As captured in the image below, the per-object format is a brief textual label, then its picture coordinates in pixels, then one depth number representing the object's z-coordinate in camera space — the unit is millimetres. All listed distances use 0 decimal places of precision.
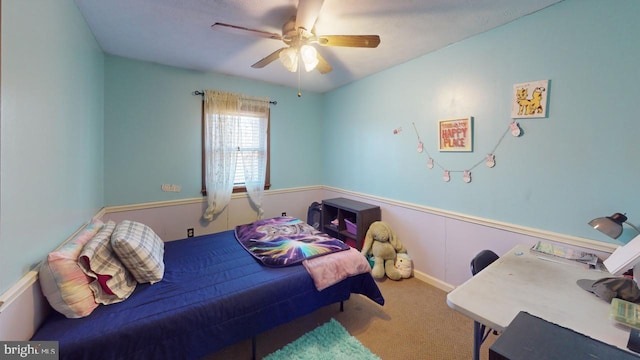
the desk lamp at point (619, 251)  1047
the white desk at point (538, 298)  936
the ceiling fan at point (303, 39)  1562
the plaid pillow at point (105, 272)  1321
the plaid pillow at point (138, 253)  1483
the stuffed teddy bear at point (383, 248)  2633
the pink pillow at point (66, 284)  1185
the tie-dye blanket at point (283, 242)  1917
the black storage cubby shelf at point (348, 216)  2914
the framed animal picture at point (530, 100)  1735
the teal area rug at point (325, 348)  1599
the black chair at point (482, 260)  1555
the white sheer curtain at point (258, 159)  3352
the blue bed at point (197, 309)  1167
